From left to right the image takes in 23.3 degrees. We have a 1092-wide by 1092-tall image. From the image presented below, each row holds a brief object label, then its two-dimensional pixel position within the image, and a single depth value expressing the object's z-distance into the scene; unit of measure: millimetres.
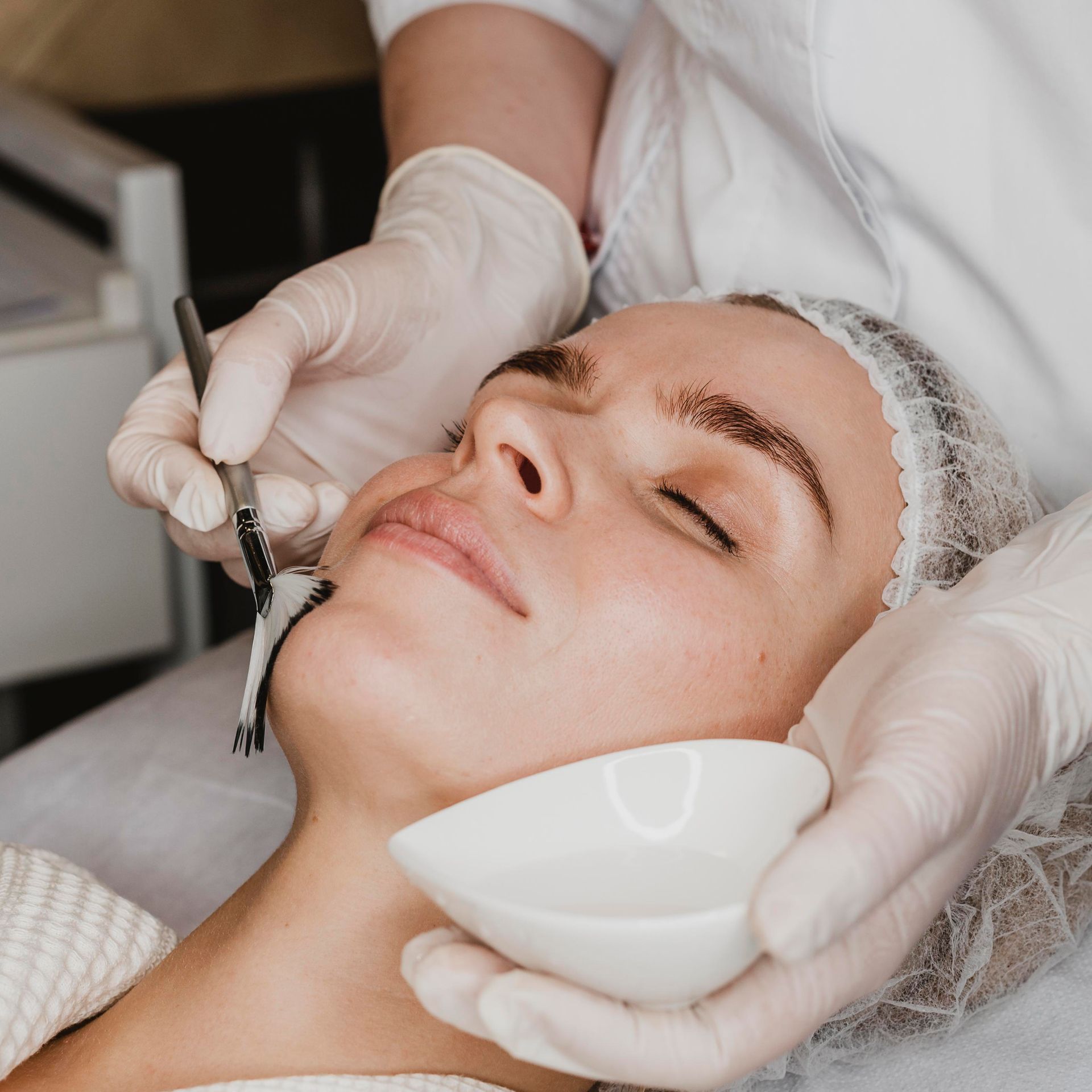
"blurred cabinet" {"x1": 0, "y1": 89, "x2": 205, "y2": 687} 948
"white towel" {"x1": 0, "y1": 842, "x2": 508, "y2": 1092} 643
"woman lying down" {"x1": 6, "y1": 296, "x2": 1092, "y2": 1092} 630
